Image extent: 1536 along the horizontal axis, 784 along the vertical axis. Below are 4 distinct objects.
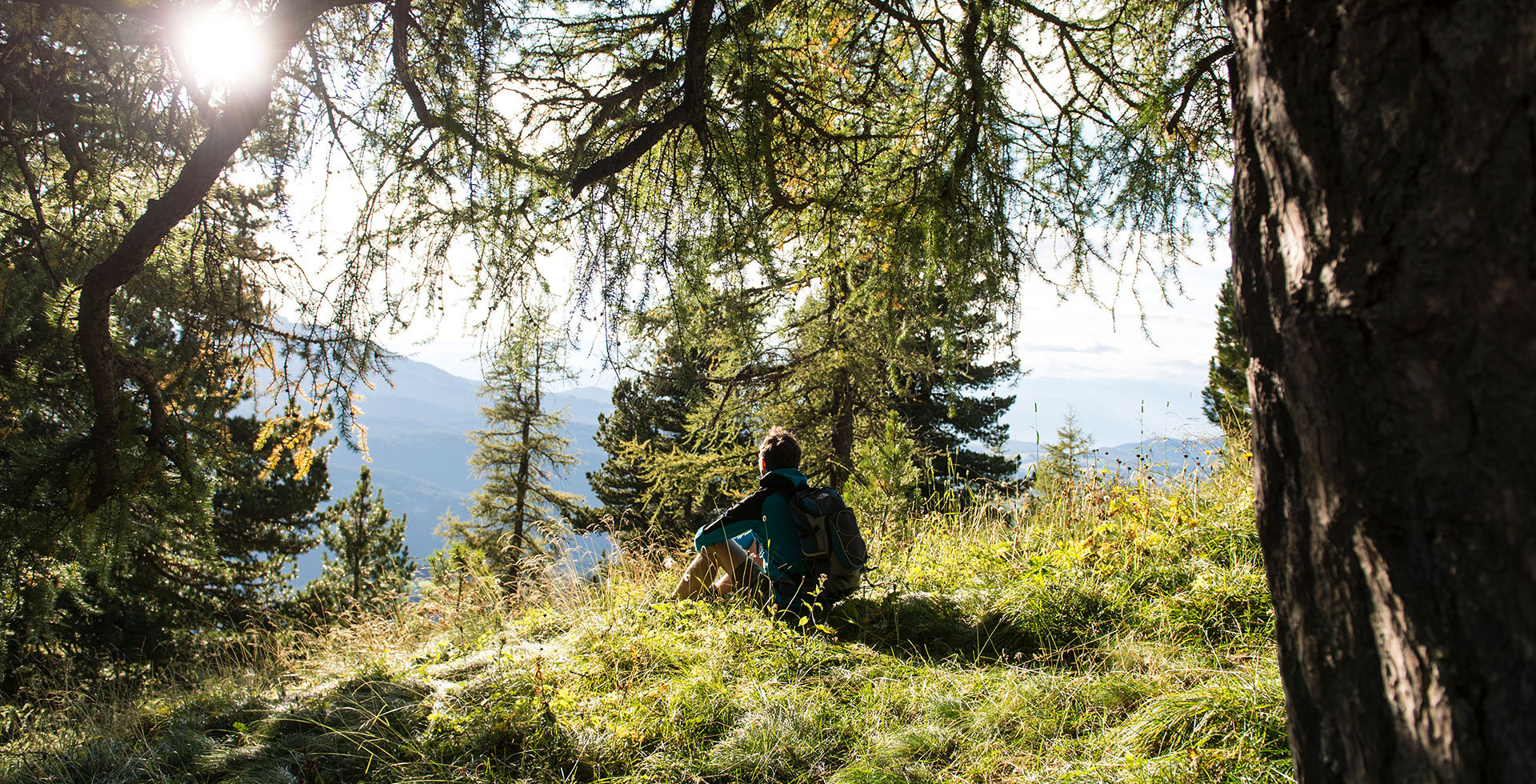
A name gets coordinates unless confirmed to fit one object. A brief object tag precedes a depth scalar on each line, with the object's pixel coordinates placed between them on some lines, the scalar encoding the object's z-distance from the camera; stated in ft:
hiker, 13.10
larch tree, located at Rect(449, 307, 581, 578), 65.00
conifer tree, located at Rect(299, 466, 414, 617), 47.73
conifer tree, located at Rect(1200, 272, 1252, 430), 60.64
